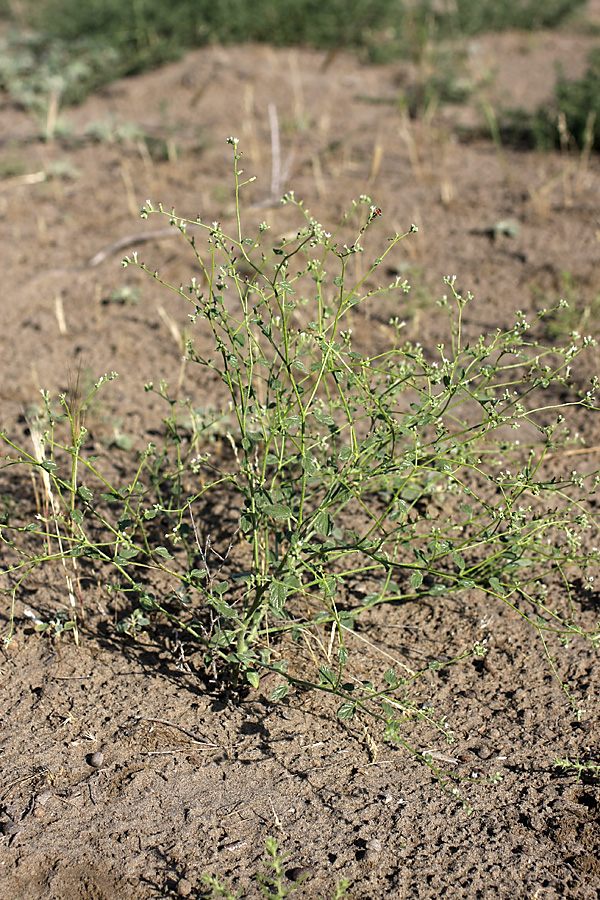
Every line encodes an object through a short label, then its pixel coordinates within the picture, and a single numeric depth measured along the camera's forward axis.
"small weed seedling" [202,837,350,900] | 1.97
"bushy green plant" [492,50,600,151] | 6.19
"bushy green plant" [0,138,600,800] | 2.28
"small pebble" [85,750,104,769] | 2.44
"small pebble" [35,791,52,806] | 2.32
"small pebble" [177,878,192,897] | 2.10
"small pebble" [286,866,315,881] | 2.12
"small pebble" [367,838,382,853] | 2.19
